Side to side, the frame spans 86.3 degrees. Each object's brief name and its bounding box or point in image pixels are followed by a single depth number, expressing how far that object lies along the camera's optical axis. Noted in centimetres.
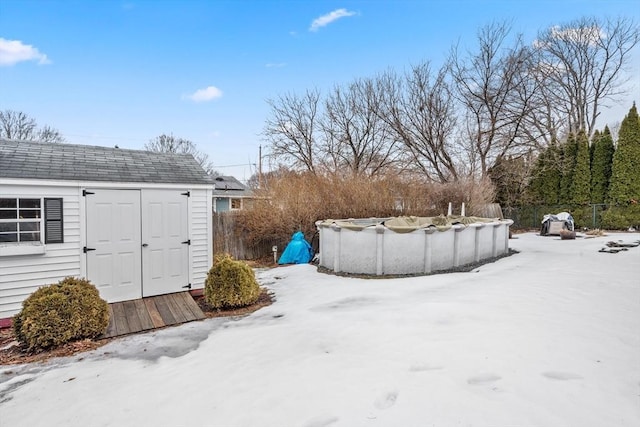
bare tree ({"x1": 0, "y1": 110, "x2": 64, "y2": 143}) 2595
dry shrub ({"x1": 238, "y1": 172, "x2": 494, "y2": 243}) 1030
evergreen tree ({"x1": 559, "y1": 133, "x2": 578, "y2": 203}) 1619
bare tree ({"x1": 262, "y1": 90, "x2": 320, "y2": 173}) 1816
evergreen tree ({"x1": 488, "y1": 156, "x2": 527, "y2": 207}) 1694
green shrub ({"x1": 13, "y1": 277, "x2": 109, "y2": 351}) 407
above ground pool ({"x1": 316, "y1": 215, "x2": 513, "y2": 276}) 714
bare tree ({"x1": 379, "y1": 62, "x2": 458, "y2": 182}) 1625
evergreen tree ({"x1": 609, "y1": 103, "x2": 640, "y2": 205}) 1433
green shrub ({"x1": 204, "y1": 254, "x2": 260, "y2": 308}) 547
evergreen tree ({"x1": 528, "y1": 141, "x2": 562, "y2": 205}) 1673
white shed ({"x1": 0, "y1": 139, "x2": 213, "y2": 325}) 501
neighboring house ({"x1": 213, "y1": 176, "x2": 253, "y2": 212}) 2562
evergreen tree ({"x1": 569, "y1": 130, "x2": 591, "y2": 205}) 1571
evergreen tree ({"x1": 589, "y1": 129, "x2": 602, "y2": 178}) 1588
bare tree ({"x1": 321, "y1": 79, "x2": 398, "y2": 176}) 1725
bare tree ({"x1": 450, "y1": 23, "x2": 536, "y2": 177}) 1584
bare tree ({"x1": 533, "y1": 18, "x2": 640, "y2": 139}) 1983
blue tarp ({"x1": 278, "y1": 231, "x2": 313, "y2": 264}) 950
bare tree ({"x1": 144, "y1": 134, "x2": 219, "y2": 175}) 3258
